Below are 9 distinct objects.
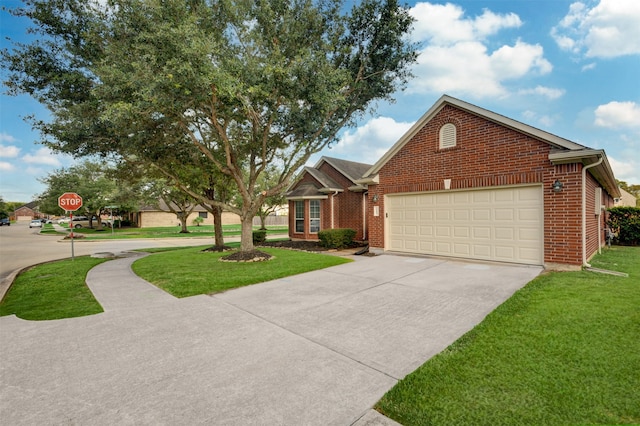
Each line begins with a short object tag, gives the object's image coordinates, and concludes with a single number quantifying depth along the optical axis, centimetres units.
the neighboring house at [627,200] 2401
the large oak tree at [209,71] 730
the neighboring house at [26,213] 9284
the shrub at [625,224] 1322
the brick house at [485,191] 748
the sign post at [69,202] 1166
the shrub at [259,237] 1665
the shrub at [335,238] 1355
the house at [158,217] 4238
